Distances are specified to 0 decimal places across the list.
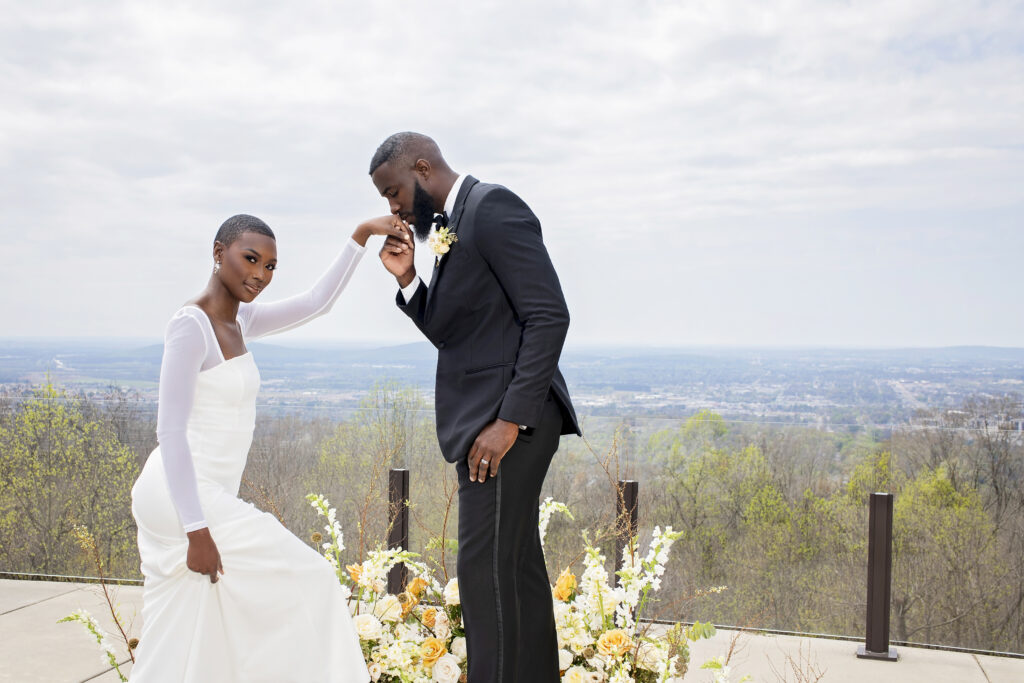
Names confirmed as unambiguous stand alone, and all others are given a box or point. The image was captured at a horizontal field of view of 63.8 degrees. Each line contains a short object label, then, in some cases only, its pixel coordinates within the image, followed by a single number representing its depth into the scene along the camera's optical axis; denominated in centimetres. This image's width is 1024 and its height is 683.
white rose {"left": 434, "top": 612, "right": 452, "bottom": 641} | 261
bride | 184
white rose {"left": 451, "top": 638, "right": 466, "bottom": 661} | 256
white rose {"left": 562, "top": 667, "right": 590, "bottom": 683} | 244
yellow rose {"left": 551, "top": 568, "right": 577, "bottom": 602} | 275
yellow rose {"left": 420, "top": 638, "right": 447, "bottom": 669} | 244
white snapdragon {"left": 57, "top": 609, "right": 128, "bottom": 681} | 240
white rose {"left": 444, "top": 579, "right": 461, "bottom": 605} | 263
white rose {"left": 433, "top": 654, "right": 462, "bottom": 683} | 238
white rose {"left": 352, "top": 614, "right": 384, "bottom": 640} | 248
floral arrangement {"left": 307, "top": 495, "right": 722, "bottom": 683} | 246
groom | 201
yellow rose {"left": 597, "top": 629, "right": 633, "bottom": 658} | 245
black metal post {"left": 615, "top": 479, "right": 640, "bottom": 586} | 425
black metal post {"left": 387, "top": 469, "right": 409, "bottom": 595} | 450
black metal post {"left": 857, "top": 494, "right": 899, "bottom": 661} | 408
